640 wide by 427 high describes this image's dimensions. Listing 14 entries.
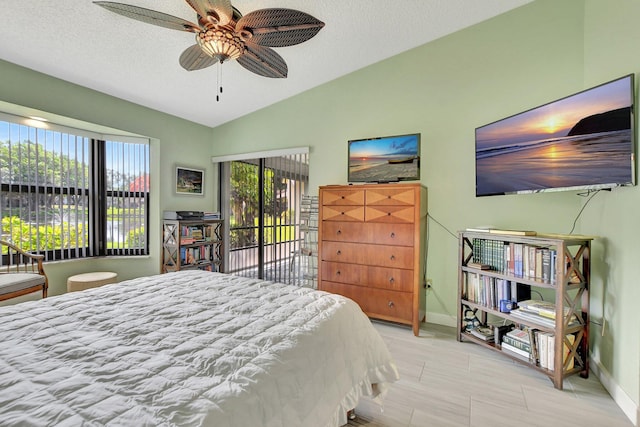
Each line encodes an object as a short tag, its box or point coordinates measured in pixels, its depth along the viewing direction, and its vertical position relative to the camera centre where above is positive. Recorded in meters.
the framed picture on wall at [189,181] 4.08 +0.45
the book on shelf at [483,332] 2.39 -1.06
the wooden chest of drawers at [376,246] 2.67 -0.37
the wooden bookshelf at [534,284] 1.92 -0.60
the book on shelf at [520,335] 2.14 -0.97
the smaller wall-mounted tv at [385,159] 3.07 +0.59
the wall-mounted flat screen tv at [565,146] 1.67 +0.47
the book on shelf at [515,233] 2.15 -0.17
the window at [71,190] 2.98 +0.24
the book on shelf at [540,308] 2.00 -0.72
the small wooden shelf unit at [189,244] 3.75 -0.46
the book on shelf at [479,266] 2.44 -0.48
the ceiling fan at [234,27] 1.54 +1.08
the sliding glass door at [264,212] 4.34 -0.02
